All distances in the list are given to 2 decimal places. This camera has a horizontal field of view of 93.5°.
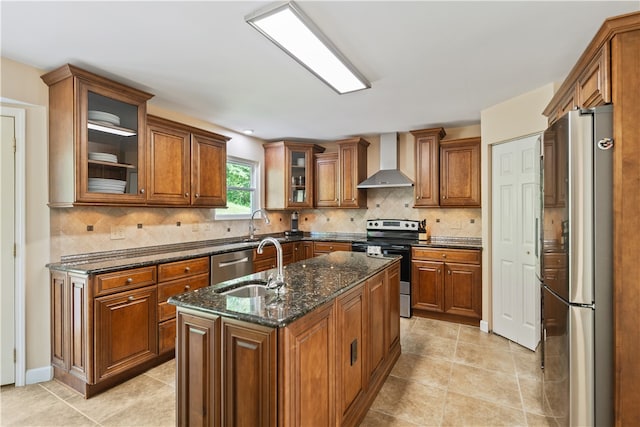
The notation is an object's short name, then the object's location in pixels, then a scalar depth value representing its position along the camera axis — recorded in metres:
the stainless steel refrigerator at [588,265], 1.46
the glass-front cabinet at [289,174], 4.88
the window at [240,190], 4.46
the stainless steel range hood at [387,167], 4.53
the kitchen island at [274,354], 1.28
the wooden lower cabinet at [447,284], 3.66
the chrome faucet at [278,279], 1.70
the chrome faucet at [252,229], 4.62
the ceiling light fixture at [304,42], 1.73
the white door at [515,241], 3.00
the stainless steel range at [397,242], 3.99
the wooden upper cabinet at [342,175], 4.75
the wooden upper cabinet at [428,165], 4.12
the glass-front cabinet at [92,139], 2.36
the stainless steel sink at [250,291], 1.87
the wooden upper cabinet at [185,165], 3.00
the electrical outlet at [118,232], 2.95
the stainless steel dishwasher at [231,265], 3.23
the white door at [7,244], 2.33
